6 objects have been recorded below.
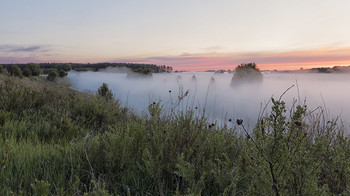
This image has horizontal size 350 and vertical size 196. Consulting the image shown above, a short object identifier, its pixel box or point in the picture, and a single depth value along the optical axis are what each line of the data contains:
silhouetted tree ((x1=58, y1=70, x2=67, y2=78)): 87.60
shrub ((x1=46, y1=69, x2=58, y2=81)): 68.65
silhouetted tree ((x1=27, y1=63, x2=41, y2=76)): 95.50
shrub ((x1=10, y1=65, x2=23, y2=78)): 56.67
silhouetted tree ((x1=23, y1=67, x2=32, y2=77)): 82.38
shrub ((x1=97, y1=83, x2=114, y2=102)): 14.93
